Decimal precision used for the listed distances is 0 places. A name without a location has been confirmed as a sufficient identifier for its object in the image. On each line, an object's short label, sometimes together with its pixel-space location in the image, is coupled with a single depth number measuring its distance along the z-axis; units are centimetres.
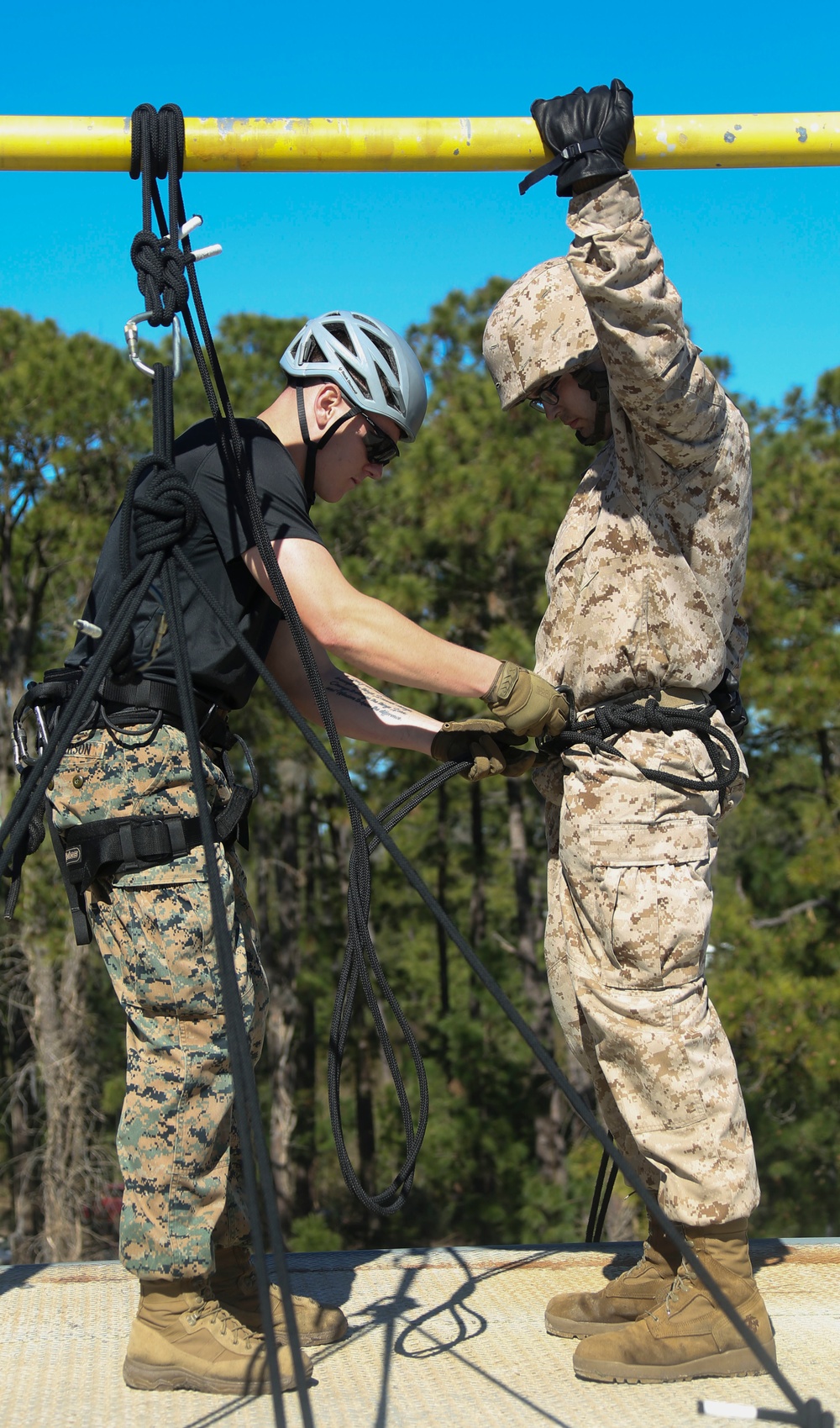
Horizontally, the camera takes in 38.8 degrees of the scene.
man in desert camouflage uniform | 228
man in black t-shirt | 234
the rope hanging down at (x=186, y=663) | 172
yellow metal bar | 246
